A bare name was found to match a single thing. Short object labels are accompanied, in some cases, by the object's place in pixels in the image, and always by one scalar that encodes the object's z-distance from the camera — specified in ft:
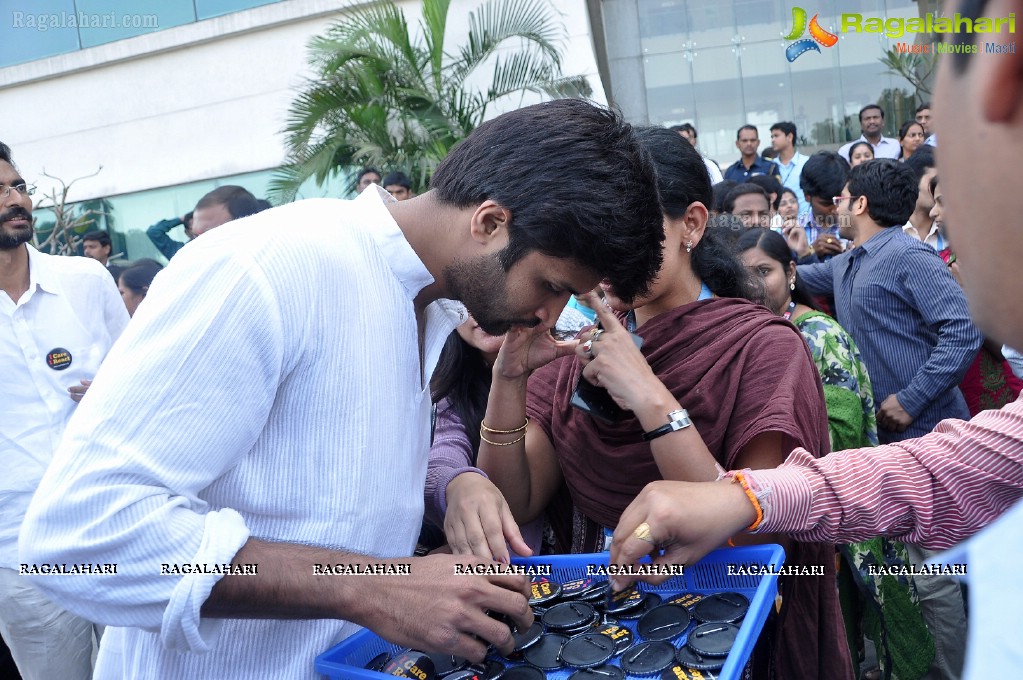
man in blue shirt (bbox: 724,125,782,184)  27.94
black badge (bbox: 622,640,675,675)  3.98
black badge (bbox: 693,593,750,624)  4.20
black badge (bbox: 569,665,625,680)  3.97
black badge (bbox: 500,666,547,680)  4.14
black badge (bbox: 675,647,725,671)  3.76
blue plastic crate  3.84
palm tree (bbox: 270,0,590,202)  30.86
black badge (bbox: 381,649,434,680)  4.13
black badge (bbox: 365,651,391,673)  4.32
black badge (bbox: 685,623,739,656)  3.85
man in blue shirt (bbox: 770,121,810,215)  27.04
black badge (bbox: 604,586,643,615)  4.60
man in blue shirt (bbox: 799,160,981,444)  11.50
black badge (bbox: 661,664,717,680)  3.75
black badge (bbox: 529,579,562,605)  4.78
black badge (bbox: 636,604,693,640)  4.28
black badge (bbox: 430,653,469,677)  4.35
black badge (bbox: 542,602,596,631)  4.50
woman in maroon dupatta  5.92
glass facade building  36.24
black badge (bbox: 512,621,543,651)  4.41
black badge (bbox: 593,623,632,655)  4.27
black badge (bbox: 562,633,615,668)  4.15
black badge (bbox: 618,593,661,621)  4.58
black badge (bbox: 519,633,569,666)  4.23
